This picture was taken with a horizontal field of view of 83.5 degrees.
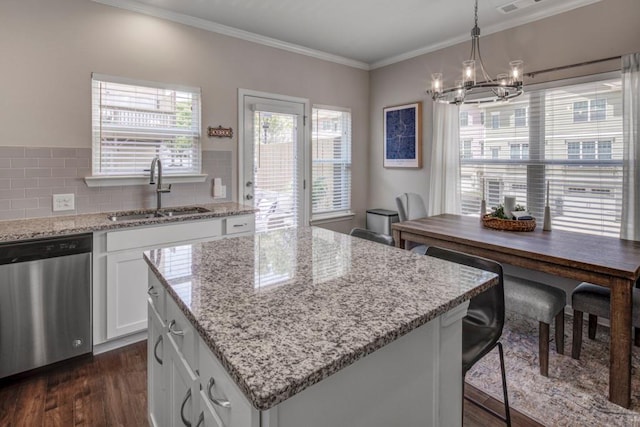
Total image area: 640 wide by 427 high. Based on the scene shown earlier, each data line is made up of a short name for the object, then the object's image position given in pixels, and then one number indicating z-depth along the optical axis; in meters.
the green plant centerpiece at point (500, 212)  3.05
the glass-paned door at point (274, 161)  3.83
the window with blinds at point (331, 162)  4.46
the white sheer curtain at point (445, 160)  3.96
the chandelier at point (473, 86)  2.49
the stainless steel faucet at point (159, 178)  3.09
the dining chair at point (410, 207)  3.74
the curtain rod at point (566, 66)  2.93
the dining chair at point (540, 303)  2.21
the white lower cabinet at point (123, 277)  2.50
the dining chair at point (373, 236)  2.07
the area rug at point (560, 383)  1.90
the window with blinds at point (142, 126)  2.95
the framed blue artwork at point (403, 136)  4.36
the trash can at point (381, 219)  4.54
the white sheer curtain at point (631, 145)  2.76
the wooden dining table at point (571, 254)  1.93
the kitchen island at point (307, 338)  0.78
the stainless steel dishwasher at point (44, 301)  2.16
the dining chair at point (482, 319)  1.50
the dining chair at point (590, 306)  2.21
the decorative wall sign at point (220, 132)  3.53
